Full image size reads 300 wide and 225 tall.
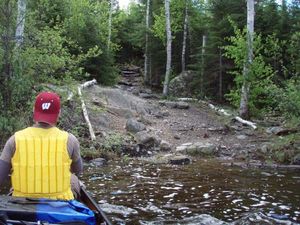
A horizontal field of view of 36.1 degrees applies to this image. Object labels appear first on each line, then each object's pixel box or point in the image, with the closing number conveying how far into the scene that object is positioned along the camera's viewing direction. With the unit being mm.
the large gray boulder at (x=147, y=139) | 15781
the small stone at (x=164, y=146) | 15681
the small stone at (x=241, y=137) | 17391
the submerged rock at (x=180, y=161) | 13672
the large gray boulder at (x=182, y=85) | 31844
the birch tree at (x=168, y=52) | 29641
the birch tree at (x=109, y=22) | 37591
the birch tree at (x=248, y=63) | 20219
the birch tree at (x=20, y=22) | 12793
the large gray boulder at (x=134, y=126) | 17281
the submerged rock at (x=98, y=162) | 13122
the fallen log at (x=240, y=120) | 19328
